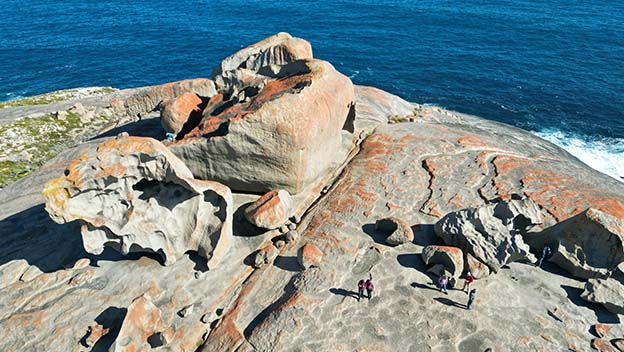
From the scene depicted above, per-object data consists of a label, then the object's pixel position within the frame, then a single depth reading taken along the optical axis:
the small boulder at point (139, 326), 16.91
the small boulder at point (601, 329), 16.83
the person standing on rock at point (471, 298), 17.64
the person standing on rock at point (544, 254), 19.92
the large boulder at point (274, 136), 22.47
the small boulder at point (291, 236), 21.74
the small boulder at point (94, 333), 17.59
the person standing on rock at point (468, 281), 18.38
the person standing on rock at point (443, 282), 18.36
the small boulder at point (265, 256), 20.75
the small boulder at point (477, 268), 19.11
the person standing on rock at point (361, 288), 18.41
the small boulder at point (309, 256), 19.98
